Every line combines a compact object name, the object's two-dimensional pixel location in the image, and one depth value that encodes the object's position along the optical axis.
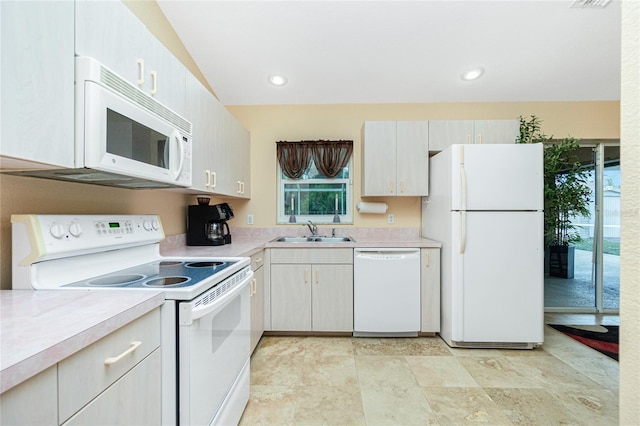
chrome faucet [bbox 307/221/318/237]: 3.26
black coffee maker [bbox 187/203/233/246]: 2.57
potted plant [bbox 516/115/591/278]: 2.71
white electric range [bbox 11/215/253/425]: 1.08
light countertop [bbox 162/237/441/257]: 2.11
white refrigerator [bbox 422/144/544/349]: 2.45
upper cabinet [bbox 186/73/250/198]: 1.99
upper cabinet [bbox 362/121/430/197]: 2.97
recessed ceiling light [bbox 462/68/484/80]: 2.84
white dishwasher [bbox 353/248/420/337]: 2.69
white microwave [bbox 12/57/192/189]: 1.04
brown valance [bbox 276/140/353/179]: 3.26
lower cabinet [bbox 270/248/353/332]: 2.72
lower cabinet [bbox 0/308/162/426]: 0.60
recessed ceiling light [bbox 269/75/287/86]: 2.96
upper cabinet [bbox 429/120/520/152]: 2.92
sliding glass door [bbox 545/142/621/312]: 3.33
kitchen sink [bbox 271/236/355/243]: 3.21
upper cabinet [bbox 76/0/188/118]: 1.10
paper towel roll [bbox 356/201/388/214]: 3.21
